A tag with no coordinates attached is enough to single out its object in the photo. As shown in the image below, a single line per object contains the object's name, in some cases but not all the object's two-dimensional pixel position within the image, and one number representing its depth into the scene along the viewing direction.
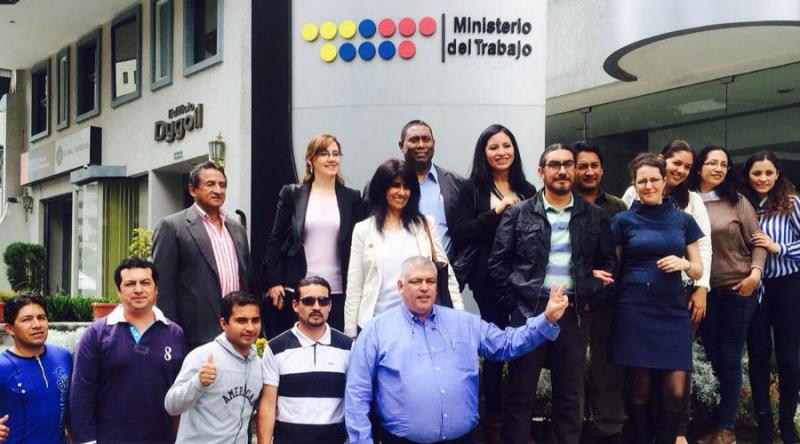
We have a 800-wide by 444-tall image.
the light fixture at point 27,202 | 23.78
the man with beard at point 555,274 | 4.98
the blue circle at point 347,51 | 8.48
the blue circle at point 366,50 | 8.48
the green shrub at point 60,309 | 14.38
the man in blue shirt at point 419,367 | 4.51
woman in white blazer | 4.99
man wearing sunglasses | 4.55
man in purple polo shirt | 4.29
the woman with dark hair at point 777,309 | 5.72
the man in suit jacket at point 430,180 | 5.51
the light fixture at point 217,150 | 13.27
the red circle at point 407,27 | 8.53
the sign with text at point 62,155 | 18.64
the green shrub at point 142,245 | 13.90
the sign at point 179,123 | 14.41
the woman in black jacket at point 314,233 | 5.24
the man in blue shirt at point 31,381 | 4.26
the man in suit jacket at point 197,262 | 4.85
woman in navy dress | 5.12
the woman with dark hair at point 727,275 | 5.65
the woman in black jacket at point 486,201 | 5.40
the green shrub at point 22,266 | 20.88
